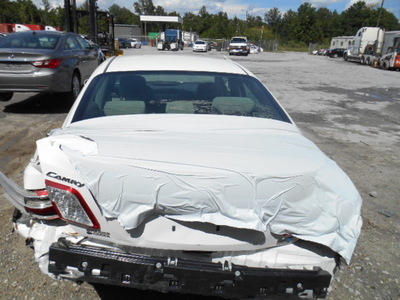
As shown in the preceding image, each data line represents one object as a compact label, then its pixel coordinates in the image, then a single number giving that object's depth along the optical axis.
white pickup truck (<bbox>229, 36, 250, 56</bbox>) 39.91
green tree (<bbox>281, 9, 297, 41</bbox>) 91.00
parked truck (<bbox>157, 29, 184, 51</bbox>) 47.91
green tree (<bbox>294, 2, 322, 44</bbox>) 87.81
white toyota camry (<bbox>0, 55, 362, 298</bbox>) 1.71
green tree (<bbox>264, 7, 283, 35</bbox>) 123.32
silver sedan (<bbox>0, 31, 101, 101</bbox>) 6.80
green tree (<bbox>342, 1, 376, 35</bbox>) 95.19
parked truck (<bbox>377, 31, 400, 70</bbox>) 24.83
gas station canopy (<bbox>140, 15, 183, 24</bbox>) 57.84
